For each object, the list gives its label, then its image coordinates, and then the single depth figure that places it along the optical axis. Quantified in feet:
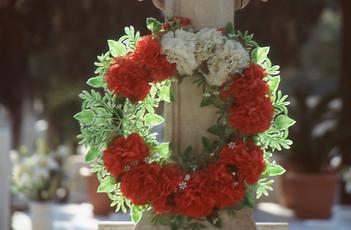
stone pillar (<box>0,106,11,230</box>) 36.20
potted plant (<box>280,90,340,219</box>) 49.76
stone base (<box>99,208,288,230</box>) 24.83
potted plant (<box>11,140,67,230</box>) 39.86
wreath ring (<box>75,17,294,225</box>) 23.89
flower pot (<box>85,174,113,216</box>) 50.95
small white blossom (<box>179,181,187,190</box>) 23.82
